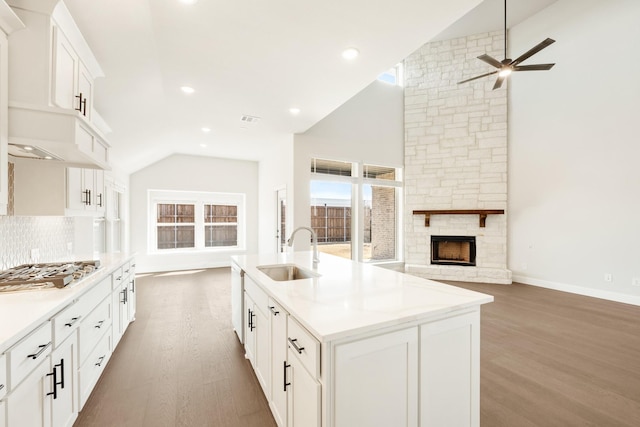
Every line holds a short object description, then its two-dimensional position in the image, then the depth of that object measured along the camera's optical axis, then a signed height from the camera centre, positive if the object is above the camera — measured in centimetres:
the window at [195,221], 644 -22
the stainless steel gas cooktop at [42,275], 166 -43
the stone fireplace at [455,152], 546 +127
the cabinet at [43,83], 153 +75
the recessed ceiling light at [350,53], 247 +147
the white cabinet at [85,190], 235 +21
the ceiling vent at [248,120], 413 +143
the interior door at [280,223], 588 -24
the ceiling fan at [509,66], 348 +190
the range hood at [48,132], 151 +47
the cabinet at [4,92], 143 +63
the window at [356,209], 548 +6
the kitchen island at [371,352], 113 -66
